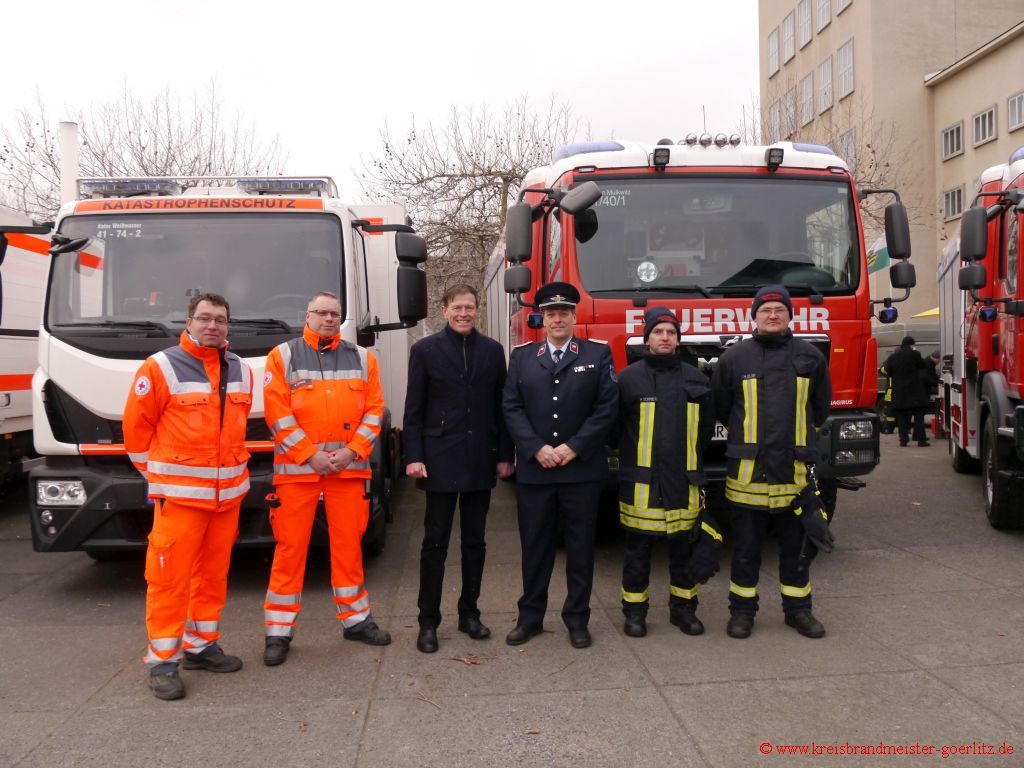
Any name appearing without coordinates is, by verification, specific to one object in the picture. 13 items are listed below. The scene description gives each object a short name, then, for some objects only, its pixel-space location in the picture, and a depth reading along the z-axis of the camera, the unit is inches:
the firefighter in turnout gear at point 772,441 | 186.9
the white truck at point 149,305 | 209.0
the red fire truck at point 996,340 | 257.1
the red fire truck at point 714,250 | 231.1
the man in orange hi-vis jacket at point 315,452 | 177.8
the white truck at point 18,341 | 323.6
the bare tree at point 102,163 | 715.4
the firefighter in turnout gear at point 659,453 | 185.9
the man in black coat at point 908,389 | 535.8
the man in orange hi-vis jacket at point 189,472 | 162.9
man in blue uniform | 181.3
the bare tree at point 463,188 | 808.3
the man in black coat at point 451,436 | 182.2
